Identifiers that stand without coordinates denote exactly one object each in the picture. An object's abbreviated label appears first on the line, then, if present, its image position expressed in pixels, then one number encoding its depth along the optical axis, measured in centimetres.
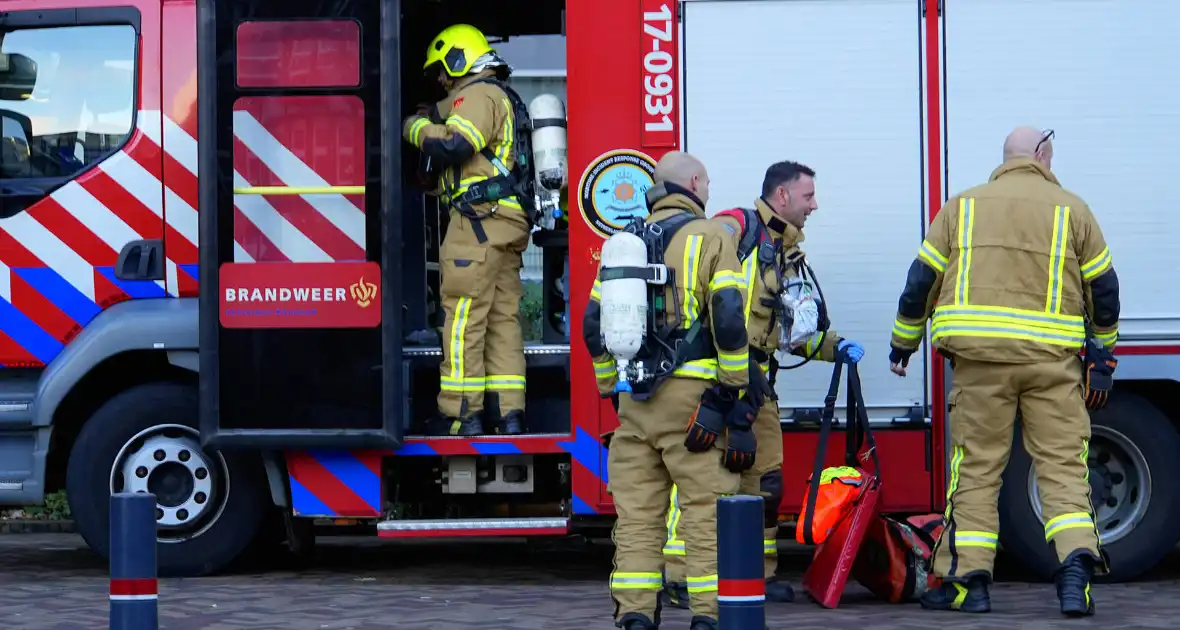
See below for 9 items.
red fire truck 1609
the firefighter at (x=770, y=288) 1513
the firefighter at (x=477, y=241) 1652
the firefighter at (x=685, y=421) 1289
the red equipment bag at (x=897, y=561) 1503
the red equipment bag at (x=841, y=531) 1467
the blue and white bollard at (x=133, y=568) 1037
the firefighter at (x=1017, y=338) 1437
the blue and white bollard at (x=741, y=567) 1014
